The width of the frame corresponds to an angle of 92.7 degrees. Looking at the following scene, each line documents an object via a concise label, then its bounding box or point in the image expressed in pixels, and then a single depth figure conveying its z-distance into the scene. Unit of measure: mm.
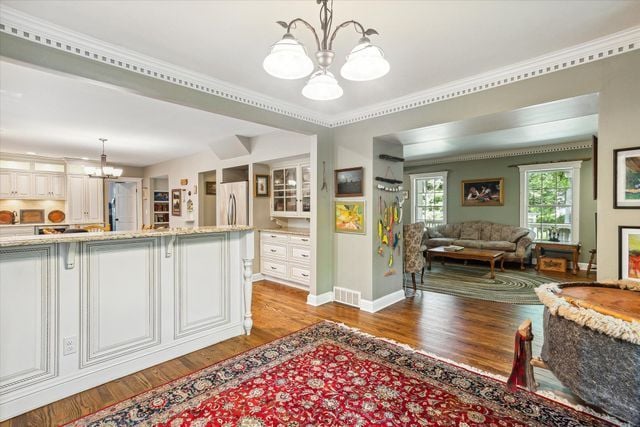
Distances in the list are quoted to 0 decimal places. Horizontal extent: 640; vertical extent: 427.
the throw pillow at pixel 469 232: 7371
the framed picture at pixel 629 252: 2213
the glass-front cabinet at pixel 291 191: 5301
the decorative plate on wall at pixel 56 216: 7092
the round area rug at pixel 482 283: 4500
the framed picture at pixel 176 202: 7470
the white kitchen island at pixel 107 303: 1973
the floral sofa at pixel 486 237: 6429
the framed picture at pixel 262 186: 5641
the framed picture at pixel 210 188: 7008
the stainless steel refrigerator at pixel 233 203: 5648
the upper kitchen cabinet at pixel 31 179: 6406
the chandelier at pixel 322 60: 1525
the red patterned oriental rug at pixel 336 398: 1865
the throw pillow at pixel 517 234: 6647
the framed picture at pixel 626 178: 2219
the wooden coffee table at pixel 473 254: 5656
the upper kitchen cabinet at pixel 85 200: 7238
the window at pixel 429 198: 8219
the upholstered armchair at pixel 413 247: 4629
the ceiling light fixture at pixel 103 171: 5582
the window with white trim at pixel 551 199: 6368
